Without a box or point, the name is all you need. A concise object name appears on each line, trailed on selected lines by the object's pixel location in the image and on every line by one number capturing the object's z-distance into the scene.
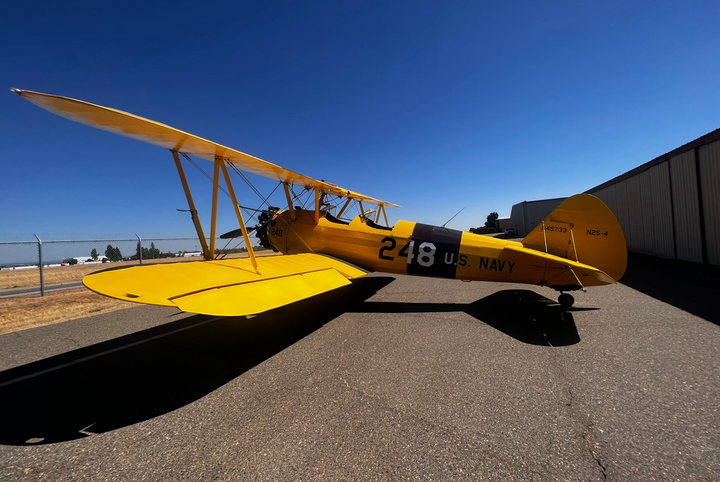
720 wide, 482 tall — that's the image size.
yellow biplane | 2.99
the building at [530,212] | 36.06
